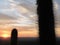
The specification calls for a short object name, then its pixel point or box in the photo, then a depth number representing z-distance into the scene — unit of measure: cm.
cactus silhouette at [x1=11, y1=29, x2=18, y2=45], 423
